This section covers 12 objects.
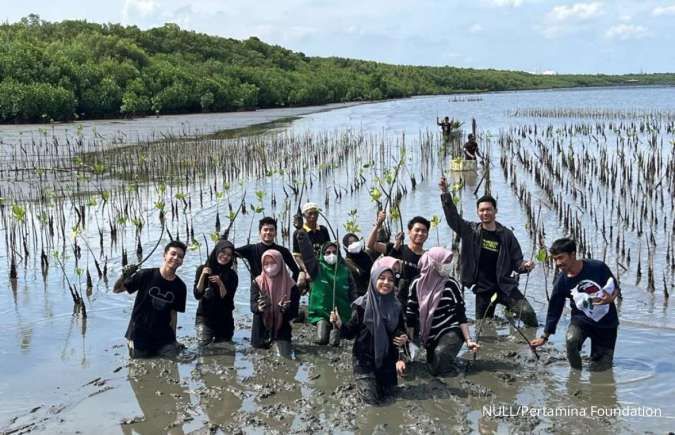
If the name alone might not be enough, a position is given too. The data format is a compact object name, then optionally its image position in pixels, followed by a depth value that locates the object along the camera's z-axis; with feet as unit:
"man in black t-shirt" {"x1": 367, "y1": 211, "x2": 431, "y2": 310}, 21.63
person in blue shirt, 19.33
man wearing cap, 23.75
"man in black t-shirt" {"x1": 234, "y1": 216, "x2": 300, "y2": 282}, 22.86
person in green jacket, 22.57
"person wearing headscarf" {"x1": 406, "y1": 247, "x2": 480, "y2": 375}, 19.61
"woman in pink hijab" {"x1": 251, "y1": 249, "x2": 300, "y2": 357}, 21.85
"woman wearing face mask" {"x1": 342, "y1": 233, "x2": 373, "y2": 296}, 23.39
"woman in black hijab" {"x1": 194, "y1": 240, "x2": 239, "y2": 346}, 22.30
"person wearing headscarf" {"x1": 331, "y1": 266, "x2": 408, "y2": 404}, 17.92
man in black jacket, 23.73
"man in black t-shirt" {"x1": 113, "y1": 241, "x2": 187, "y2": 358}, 21.22
